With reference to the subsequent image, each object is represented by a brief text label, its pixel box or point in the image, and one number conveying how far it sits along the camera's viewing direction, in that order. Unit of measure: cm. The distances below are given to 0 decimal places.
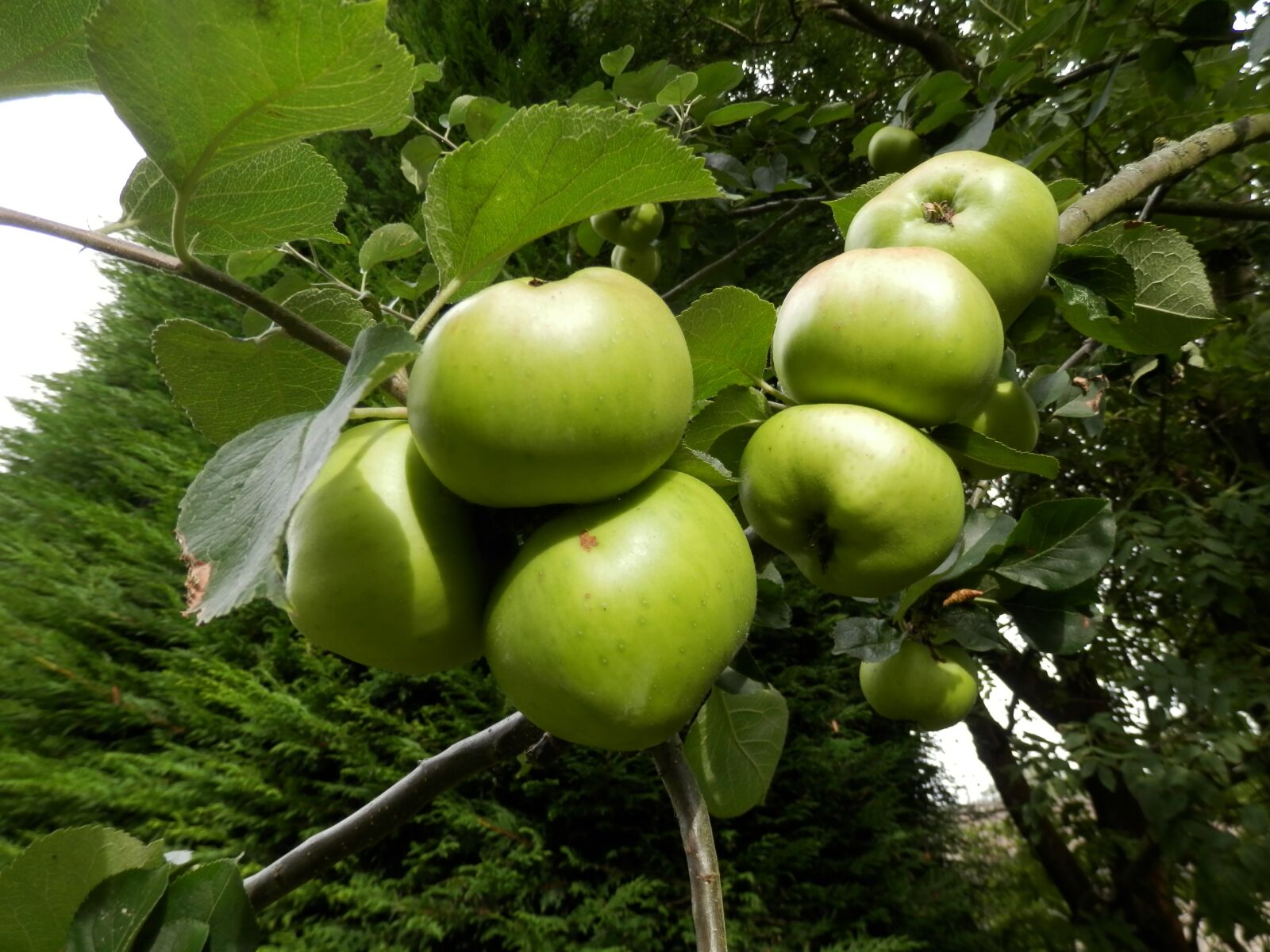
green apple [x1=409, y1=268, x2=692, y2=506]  34
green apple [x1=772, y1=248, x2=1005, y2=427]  47
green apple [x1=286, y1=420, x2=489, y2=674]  35
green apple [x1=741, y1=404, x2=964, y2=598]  45
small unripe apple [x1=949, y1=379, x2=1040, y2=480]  67
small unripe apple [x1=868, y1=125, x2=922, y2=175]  122
